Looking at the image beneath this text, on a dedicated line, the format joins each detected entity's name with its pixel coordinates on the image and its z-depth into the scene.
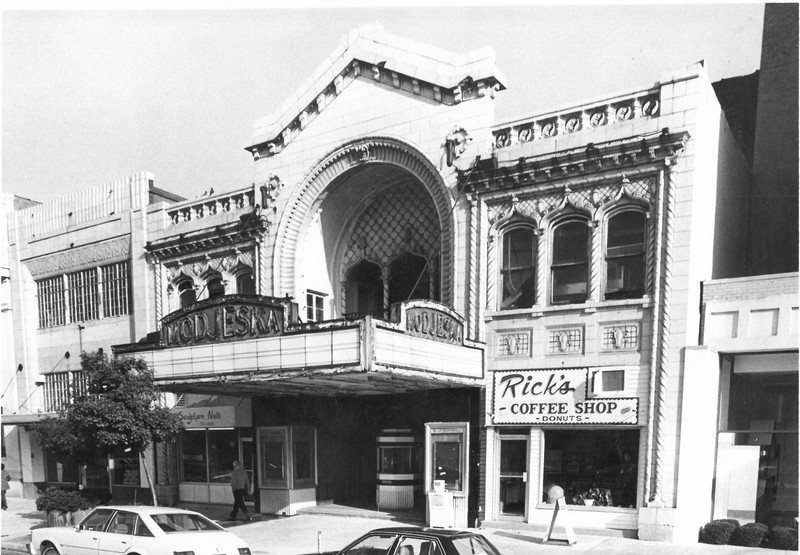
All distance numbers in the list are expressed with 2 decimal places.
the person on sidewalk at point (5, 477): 24.08
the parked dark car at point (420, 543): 8.70
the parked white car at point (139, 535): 11.16
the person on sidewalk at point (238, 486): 18.73
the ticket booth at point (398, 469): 18.31
